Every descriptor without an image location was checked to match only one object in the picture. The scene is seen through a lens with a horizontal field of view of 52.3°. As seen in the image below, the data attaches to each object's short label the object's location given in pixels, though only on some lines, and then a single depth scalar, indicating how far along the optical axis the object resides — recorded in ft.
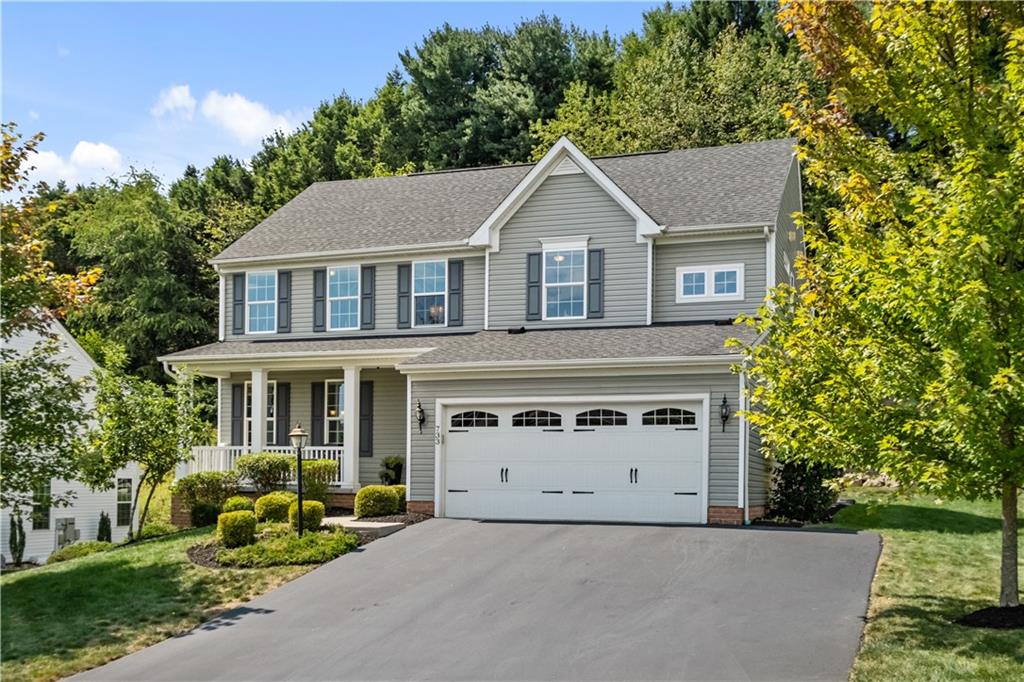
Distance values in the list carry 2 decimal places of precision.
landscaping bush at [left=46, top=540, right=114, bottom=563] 72.38
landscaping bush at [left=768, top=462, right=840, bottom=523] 67.00
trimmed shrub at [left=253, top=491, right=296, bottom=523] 66.03
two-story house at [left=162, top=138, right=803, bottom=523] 64.69
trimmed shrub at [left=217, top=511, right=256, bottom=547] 59.11
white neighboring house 93.81
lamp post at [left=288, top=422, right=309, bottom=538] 60.29
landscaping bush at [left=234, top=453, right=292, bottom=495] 74.23
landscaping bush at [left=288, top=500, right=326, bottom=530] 62.21
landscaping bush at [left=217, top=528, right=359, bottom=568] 55.62
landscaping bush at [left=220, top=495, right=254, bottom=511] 67.67
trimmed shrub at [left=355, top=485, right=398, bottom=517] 69.46
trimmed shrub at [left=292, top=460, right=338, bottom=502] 73.20
